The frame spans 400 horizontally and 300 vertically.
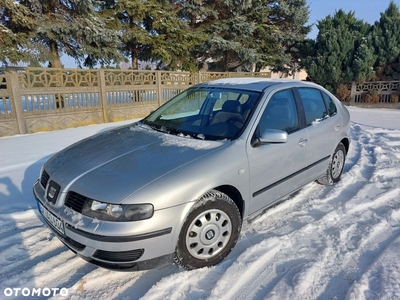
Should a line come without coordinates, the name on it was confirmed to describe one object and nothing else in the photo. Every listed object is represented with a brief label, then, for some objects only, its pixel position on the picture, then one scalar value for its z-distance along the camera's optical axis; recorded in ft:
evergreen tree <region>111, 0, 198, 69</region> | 40.34
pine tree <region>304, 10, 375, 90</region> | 48.01
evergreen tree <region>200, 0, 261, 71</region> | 49.08
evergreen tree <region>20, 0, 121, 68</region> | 31.48
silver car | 6.79
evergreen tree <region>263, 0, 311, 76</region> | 56.99
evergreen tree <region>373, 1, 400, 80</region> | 48.06
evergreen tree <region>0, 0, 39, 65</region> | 27.53
